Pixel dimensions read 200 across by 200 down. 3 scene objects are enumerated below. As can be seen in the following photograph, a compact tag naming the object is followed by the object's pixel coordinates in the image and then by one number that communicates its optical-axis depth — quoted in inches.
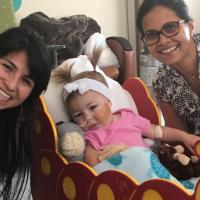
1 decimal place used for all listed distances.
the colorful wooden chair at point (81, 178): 30.4
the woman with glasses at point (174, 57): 41.9
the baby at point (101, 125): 44.3
